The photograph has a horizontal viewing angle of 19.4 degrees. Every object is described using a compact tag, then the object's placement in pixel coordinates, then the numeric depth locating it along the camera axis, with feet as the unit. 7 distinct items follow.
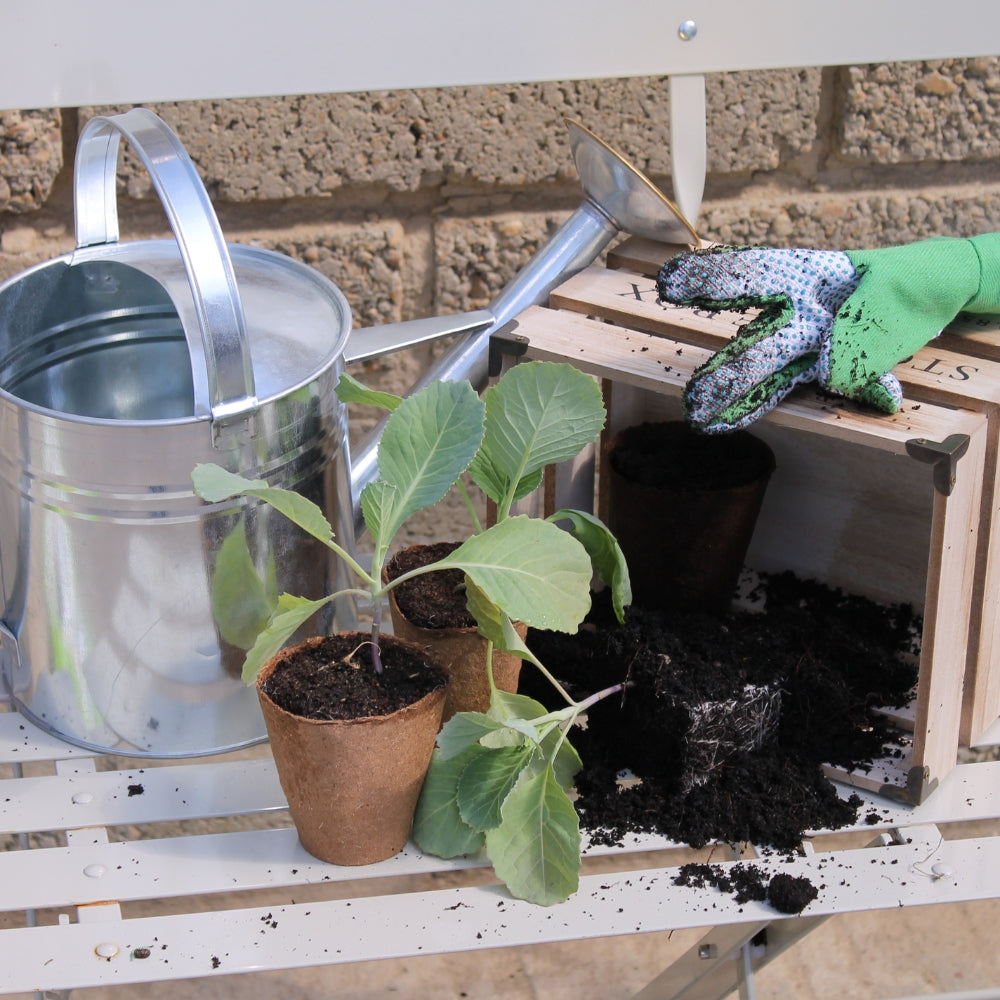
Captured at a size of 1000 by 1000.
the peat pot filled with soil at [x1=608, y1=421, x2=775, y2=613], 5.17
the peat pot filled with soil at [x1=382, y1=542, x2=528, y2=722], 4.70
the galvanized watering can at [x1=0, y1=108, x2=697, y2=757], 4.62
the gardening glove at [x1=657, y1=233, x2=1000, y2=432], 4.70
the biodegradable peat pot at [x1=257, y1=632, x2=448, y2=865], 4.50
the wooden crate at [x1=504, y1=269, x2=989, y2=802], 4.69
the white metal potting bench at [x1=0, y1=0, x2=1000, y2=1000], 4.60
